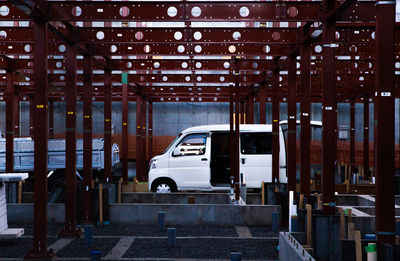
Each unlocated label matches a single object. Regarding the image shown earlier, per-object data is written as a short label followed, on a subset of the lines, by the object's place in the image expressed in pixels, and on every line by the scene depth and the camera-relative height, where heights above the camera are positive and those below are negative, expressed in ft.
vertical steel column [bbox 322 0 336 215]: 28.35 +1.30
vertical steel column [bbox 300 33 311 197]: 37.63 +1.72
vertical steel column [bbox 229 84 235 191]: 49.73 -0.86
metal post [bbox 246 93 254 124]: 77.17 +4.74
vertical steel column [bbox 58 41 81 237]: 36.42 -0.48
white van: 54.49 -1.93
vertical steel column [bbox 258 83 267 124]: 63.41 +5.11
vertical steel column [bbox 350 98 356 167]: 84.30 +2.29
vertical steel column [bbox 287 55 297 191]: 41.93 +1.76
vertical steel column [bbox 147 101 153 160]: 97.62 +2.90
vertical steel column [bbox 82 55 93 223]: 41.47 +0.93
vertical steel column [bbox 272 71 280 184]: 49.42 +0.16
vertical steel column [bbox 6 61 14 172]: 56.80 +2.26
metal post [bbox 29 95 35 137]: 95.01 +3.37
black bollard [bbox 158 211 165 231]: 40.27 -5.79
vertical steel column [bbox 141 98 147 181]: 81.87 -0.47
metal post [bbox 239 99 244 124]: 96.14 +5.76
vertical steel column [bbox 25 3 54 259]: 28.94 +0.27
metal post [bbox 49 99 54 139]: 102.79 +3.99
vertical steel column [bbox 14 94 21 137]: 82.03 +5.13
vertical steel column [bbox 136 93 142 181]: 75.91 +1.31
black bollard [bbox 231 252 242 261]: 24.85 -5.20
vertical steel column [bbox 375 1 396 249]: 18.85 +1.03
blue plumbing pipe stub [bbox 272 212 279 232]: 39.73 -5.78
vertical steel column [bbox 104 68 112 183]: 50.34 +1.67
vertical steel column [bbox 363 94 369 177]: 80.74 +0.54
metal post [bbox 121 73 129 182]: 61.11 +1.67
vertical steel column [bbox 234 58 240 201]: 46.19 +0.76
